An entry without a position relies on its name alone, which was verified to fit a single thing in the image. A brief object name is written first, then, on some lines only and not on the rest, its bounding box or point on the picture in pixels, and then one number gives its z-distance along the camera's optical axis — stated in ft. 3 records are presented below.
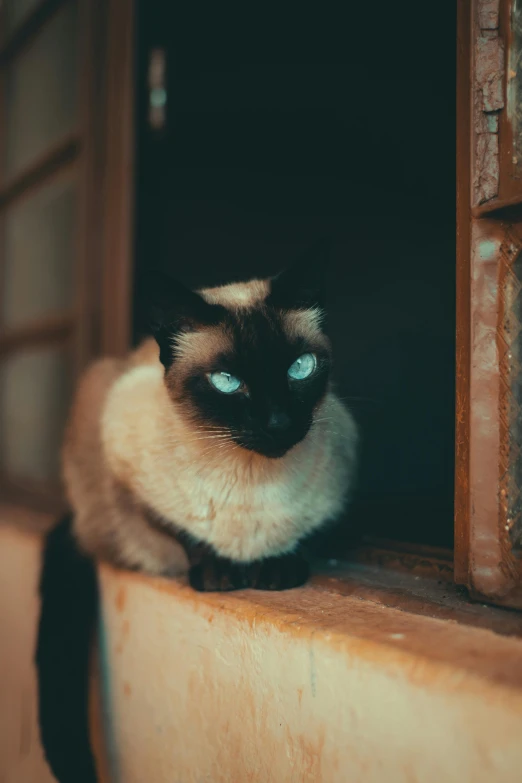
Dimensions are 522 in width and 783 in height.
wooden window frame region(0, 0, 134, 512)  2.41
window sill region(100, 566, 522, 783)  1.34
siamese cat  1.69
